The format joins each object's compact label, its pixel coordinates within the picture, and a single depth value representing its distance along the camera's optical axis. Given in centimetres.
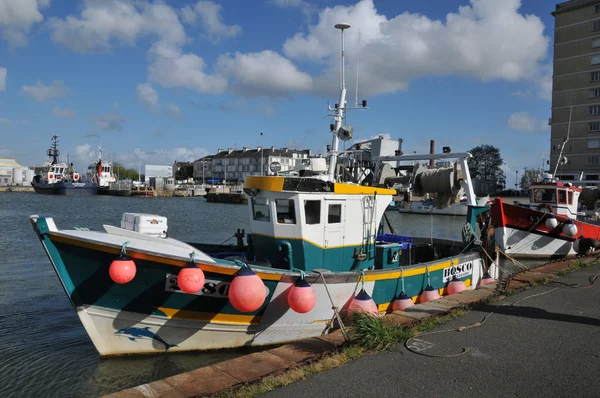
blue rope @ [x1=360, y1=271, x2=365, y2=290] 788
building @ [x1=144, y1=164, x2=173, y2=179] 12925
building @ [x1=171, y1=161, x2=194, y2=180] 14000
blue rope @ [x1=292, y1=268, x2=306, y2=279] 686
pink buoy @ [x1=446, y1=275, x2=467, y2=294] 973
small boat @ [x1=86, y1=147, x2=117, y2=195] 8803
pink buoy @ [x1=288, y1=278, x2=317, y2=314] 653
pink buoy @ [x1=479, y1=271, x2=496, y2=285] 1129
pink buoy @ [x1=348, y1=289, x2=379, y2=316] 711
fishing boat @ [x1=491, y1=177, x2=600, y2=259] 1827
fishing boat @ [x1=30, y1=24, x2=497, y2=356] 676
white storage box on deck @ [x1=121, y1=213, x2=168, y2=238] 860
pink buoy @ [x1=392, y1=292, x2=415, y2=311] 848
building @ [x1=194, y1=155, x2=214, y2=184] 12662
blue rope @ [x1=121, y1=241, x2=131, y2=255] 660
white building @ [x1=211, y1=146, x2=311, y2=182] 10244
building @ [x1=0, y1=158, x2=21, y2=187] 12696
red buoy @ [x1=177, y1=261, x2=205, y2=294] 640
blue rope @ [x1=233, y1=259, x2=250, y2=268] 696
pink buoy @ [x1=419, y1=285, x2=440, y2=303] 895
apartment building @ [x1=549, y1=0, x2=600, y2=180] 5184
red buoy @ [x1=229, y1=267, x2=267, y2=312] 612
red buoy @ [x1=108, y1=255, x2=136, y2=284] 644
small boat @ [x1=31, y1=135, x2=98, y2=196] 8169
